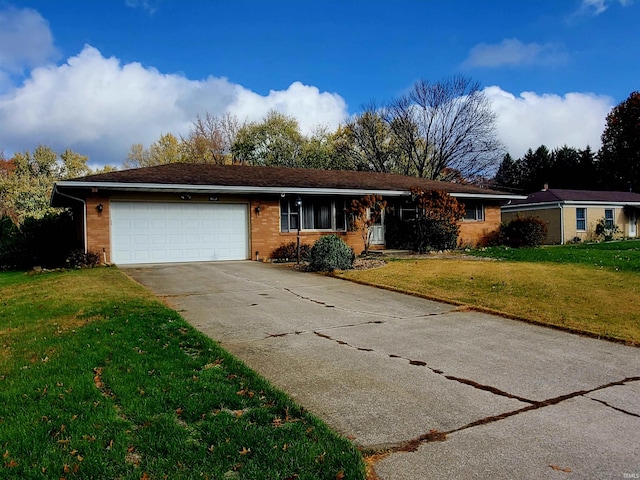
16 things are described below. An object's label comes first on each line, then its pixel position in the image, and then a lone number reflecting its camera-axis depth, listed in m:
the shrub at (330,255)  12.66
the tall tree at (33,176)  30.34
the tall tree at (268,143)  36.66
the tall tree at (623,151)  43.25
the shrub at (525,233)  20.73
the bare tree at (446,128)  35.50
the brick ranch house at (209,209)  14.22
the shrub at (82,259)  13.73
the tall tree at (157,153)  39.00
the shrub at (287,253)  16.30
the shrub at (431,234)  17.75
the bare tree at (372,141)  37.75
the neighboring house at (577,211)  26.17
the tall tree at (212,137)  37.28
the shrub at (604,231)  27.19
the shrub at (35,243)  17.56
